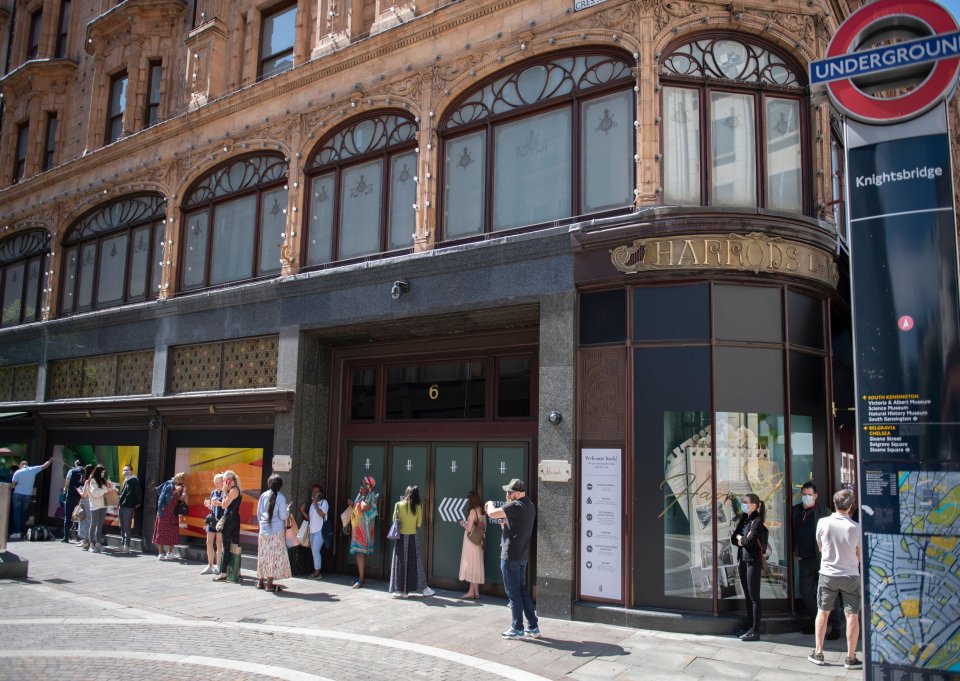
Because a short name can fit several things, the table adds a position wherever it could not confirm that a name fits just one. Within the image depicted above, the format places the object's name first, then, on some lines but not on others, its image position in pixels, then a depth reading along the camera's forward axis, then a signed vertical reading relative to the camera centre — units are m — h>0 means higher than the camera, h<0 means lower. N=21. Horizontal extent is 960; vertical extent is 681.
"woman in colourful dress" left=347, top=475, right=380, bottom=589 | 12.84 -0.94
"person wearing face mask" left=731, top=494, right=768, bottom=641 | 9.39 -0.90
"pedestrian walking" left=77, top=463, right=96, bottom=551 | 16.95 -1.32
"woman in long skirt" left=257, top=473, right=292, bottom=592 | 12.37 -1.20
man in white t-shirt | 8.23 -0.94
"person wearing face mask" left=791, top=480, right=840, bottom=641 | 9.99 -0.90
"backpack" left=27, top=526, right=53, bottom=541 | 18.39 -1.69
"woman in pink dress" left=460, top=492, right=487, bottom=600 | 11.82 -1.23
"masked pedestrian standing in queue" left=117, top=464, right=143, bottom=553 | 16.42 -0.84
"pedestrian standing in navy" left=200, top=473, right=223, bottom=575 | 13.98 -1.07
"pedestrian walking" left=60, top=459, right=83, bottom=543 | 18.06 -0.73
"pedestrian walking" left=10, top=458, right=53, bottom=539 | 18.48 -0.77
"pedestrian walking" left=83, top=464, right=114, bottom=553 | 16.48 -0.84
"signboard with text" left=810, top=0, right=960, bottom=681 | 6.11 +1.13
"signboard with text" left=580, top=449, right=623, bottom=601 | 10.35 -0.69
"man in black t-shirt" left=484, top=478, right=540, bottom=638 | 9.26 -0.96
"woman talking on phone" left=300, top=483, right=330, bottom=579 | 13.62 -0.97
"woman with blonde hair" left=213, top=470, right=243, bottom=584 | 13.05 -1.00
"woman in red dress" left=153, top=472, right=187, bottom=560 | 15.61 -1.03
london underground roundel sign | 6.45 +3.44
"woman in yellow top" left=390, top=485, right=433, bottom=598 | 11.97 -1.35
